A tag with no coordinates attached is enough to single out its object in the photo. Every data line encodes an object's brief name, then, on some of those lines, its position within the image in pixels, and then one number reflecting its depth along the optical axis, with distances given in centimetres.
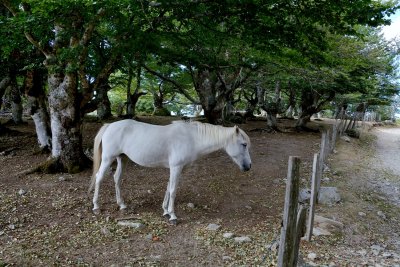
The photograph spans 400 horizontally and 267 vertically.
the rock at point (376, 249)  512
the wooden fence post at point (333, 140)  1355
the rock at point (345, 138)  1742
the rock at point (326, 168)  1027
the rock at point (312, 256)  463
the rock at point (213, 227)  549
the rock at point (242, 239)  508
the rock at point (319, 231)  554
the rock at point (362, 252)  499
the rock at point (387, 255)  498
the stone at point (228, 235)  521
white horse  582
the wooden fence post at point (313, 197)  529
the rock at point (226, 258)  455
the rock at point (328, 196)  734
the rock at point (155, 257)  449
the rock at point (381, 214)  687
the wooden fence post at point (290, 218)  289
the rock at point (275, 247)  475
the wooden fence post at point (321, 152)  633
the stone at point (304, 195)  721
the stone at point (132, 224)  543
